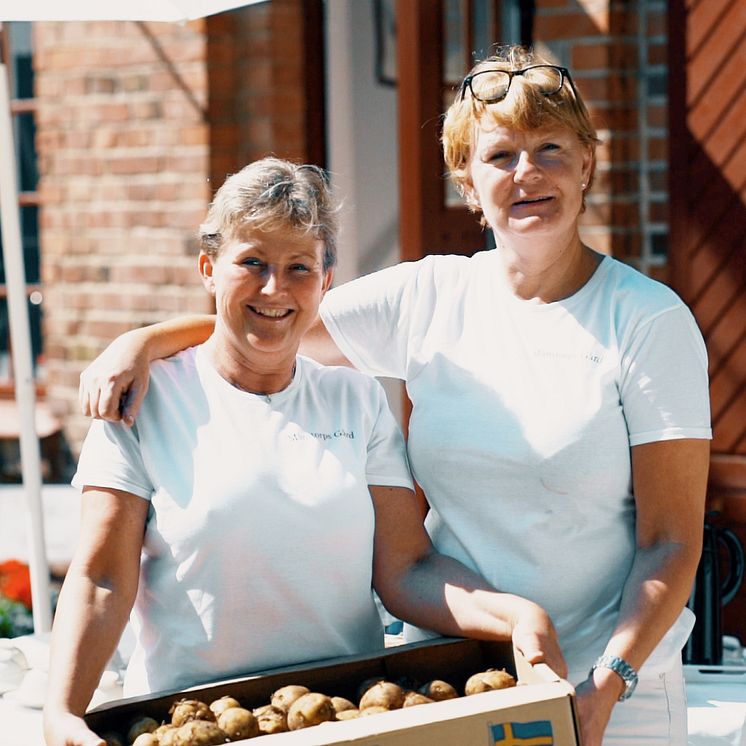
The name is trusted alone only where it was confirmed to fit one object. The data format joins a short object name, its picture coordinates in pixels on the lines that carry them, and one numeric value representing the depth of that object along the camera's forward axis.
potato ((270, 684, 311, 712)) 2.07
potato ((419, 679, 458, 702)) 2.09
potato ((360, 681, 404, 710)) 2.06
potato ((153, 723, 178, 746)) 1.97
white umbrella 3.17
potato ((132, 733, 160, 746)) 1.98
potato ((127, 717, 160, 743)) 2.02
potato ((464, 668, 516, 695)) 2.08
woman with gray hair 2.18
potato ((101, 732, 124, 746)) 2.01
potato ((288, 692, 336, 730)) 2.02
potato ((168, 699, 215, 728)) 2.03
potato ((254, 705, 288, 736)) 2.02
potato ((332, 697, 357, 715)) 2.07
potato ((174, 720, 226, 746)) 1.96
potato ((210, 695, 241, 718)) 2.05
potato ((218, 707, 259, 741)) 2.00
